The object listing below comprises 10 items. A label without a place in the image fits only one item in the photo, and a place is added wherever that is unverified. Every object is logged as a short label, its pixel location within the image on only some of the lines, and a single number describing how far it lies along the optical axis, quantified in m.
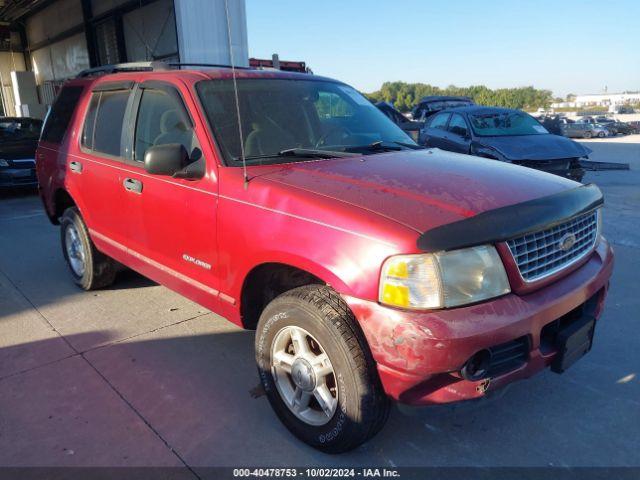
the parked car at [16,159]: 9.76
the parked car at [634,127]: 42.86
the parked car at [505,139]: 8.23
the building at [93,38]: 11.04
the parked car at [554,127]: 10.81
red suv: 2.06
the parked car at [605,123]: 38.97
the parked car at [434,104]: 18.77
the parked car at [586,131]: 37.16
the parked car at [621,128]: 40.88
